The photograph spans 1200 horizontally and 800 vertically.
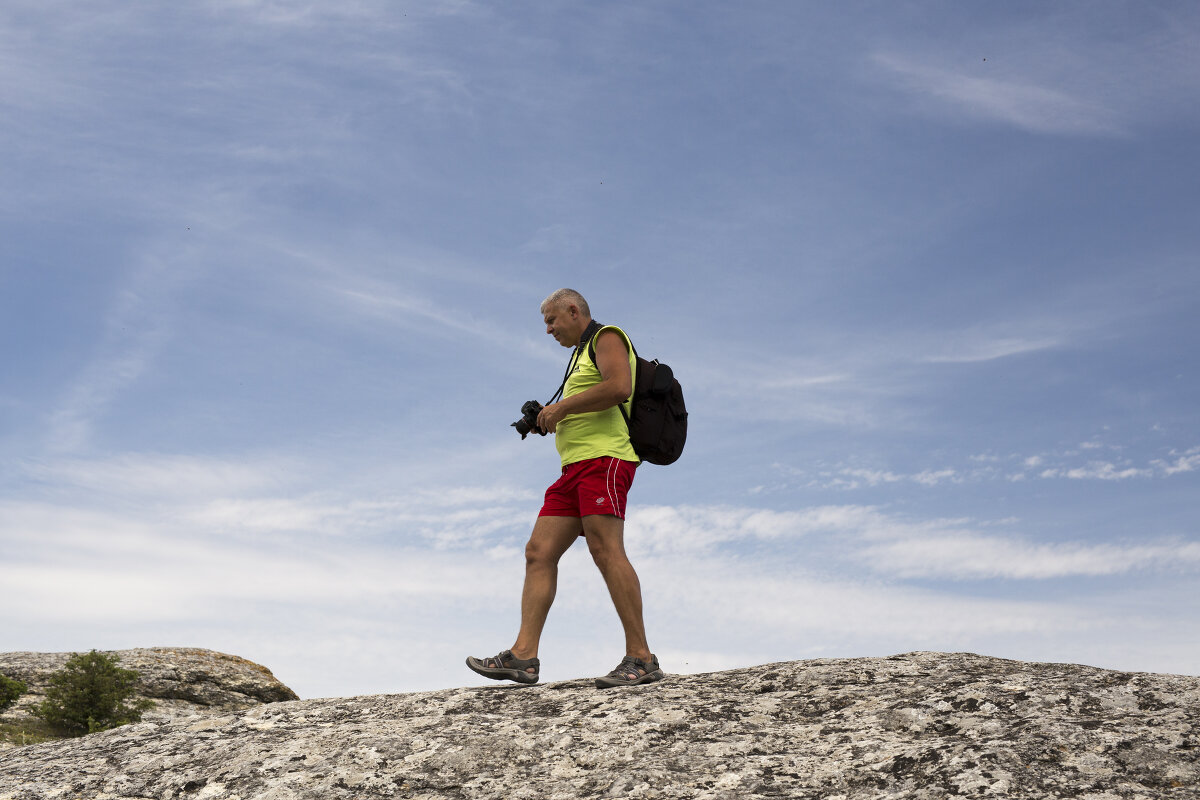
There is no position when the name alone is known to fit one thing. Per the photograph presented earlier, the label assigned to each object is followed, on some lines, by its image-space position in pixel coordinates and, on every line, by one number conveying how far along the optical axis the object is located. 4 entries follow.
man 6.54
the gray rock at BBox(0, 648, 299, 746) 12.95
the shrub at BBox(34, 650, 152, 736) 12.00
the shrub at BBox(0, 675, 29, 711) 12.56
